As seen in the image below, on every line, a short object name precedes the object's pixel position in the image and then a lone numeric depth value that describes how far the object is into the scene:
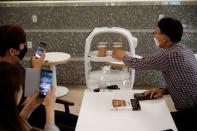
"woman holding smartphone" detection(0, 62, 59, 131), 1.33
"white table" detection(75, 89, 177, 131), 1.91
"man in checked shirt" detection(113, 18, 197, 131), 2.24
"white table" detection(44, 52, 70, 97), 3.79
